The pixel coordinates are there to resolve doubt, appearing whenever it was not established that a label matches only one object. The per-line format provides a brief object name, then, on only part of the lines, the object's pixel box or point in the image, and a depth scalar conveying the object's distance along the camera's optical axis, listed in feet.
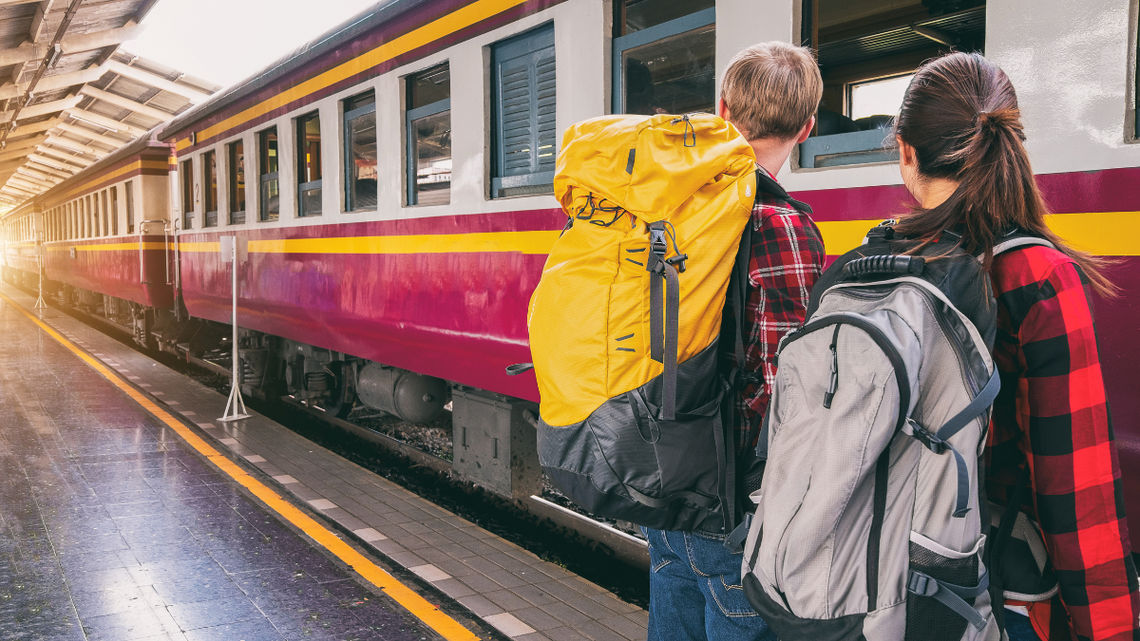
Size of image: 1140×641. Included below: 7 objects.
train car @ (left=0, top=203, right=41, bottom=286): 101.47
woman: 4.16
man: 5.37
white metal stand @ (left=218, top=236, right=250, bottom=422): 26.37
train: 7.95
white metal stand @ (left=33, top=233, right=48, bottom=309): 90.27
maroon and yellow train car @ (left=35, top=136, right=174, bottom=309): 46.75
